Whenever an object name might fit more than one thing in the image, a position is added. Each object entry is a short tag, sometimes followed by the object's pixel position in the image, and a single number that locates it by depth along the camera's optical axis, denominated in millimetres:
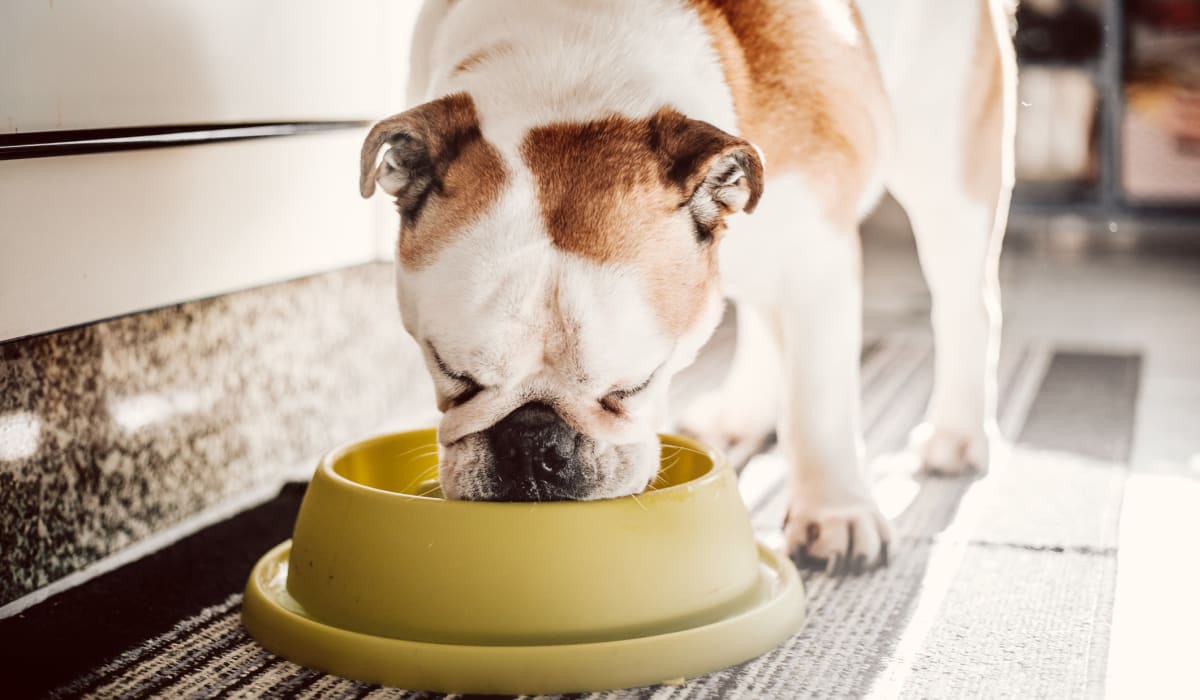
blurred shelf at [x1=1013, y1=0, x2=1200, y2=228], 4684
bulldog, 1516
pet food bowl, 1403
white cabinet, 1619
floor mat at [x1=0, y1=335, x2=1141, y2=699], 1453
